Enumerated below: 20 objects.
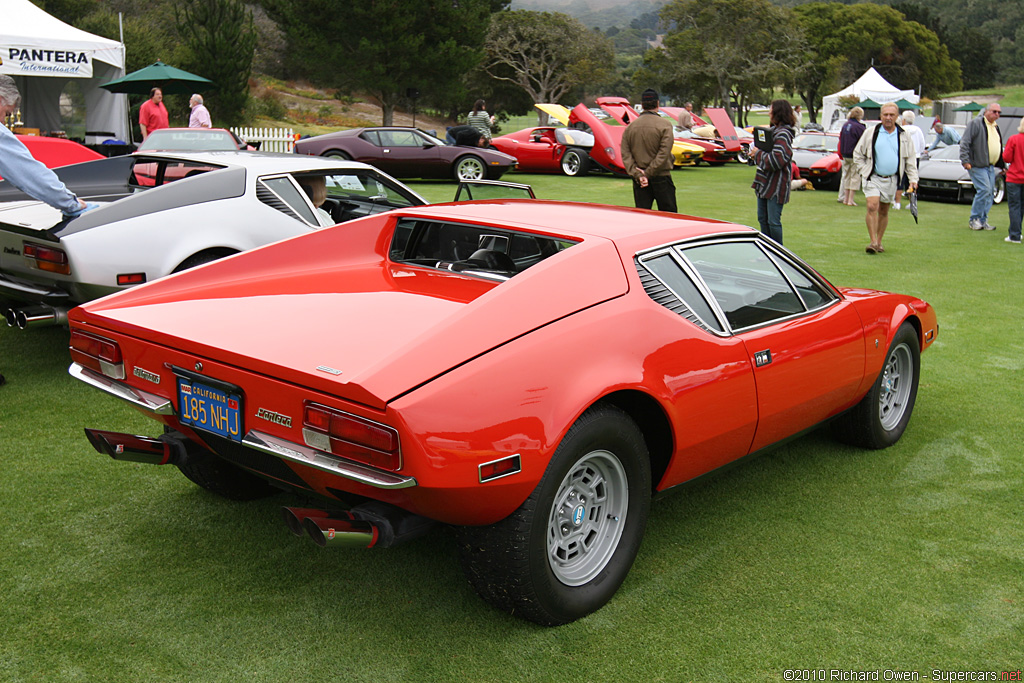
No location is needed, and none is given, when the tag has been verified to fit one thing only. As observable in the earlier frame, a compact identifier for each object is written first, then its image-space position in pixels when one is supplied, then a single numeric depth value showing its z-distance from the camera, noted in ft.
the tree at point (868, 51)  219.82
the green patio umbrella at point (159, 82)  55.72
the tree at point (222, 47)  101.14
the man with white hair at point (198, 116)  48.21
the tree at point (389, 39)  122.01
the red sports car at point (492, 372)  7.95
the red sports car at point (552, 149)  68.74
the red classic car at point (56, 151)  32.71
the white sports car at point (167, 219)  16.83
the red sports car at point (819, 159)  61.52
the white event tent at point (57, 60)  47.88
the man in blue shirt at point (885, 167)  33.17
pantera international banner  47.60
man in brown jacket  31.30
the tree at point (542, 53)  166.71
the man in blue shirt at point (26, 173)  15.57
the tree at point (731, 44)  180.86
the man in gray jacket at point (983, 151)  39.50
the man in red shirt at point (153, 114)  46.80
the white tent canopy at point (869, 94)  133.39
